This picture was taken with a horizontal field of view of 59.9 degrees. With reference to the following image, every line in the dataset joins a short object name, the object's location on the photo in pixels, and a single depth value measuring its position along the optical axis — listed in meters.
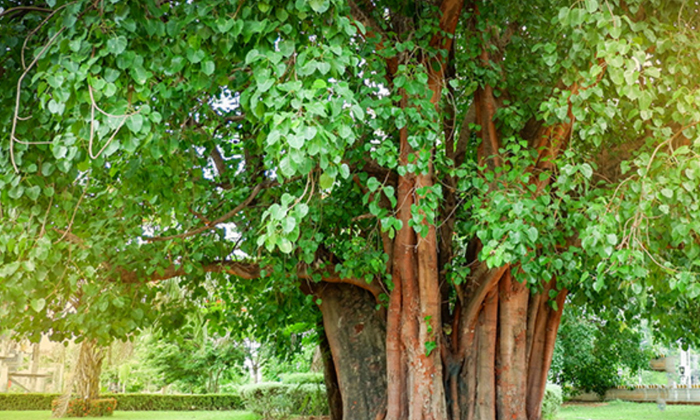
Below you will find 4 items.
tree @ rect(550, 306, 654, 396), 17.92
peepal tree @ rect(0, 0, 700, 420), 3.26
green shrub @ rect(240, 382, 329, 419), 12.44
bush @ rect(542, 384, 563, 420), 13.60
